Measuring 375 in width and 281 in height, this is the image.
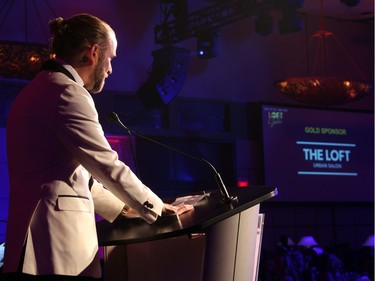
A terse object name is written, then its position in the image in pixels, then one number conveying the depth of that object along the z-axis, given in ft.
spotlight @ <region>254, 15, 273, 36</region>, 25.95
